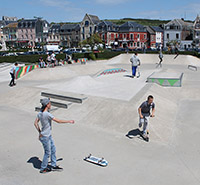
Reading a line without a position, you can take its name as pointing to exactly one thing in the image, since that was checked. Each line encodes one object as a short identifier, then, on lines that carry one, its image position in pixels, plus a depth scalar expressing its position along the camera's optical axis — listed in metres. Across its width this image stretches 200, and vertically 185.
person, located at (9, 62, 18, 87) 17.50
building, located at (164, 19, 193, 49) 75.44
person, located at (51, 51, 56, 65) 24.86
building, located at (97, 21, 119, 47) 74.62
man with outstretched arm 5.66
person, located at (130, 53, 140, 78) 16.88
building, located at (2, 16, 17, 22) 145.96
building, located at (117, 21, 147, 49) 74.25
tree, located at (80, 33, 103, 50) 43.09
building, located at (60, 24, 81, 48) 83.65
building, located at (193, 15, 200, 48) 70.94
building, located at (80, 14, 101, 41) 78.72
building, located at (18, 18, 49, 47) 91.81
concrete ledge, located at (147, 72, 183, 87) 16.27
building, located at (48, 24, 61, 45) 88.88
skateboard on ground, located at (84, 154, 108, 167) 6.47
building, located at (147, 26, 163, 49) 78.75
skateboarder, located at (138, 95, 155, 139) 7.60
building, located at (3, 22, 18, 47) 95.12
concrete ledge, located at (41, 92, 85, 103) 11.48
